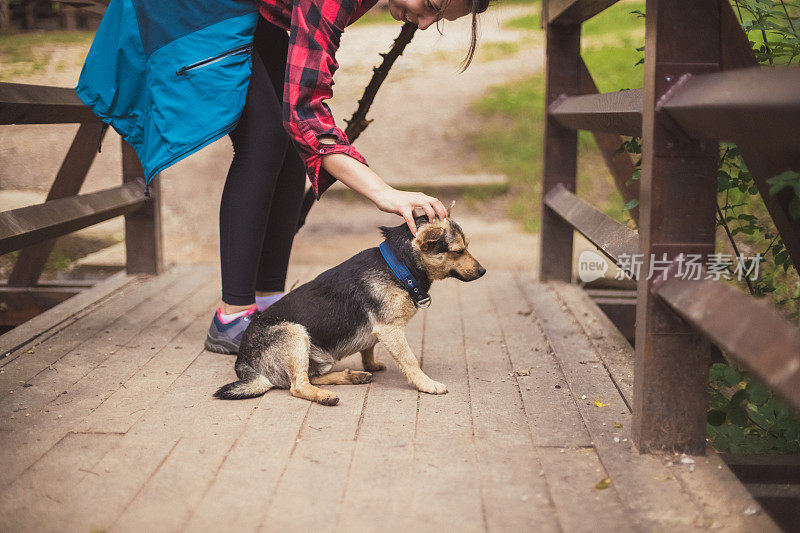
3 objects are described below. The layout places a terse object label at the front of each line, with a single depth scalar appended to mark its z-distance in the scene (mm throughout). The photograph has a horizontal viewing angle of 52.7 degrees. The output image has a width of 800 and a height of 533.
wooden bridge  1903
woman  2666
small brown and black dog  2861
